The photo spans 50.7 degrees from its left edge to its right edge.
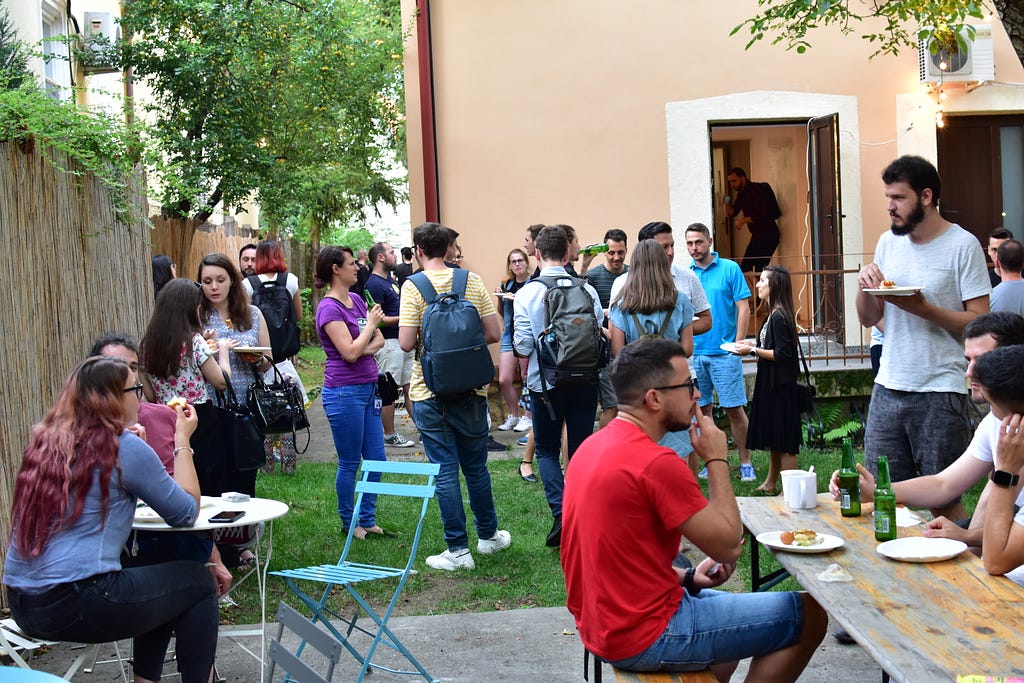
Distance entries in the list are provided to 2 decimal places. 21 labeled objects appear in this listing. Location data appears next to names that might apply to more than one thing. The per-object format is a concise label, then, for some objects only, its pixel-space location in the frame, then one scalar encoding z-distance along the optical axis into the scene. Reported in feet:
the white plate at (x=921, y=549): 11.66
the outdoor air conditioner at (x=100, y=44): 41.63
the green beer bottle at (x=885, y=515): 12.42
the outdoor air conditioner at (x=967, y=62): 36.60
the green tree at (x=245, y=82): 41.93
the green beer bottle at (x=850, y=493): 13.62
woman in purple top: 22.88
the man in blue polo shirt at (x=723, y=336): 27.68
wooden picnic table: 9.00
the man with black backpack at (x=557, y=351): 21.59
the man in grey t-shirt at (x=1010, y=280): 25.13
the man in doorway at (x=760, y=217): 43.73
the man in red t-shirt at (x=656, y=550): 11.26
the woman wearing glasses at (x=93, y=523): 13.05
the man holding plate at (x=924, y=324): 15.93
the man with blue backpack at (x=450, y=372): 20.80
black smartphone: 15.02
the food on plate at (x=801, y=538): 12.30
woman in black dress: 25.45
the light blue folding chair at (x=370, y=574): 15.70
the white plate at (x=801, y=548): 12.10
